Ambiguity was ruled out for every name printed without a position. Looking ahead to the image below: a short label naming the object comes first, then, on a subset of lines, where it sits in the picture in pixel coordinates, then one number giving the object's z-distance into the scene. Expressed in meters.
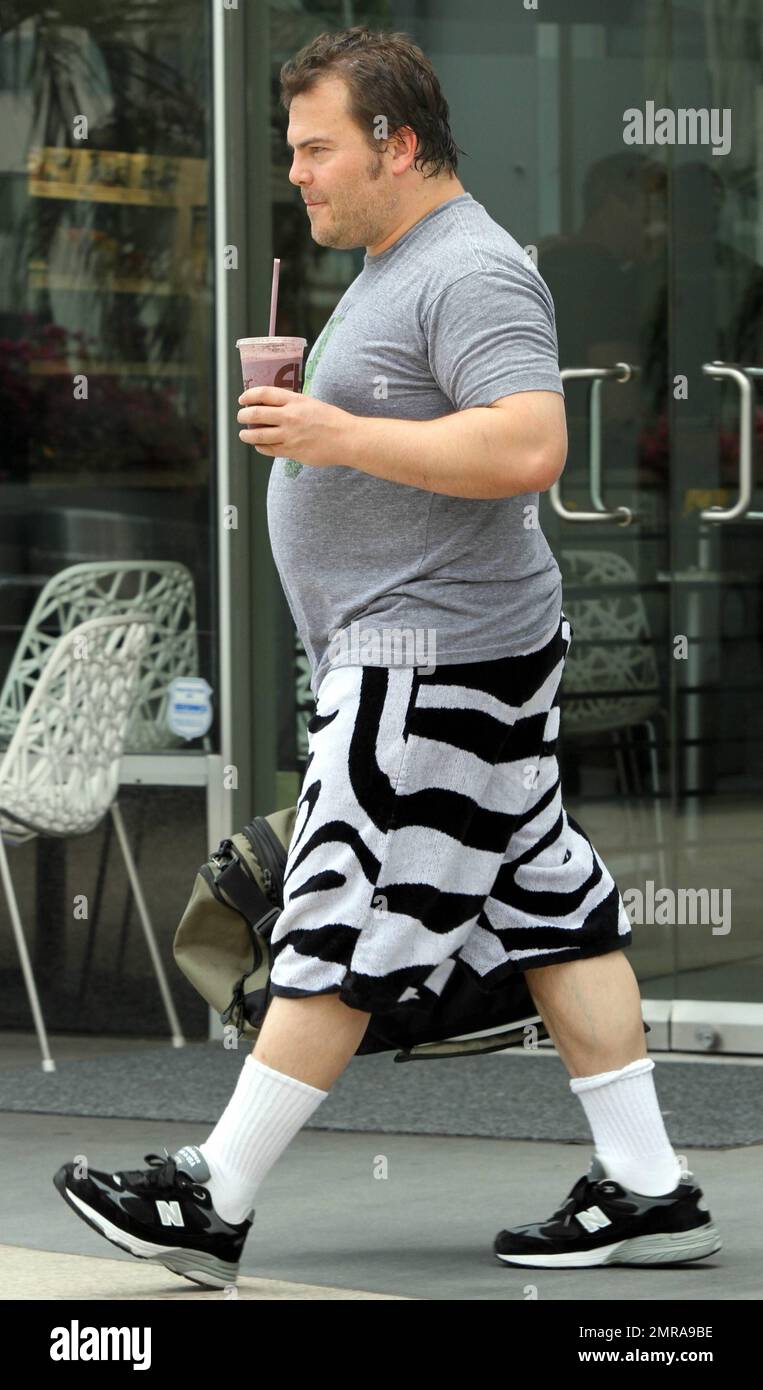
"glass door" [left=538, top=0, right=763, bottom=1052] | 11.11
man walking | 7.02
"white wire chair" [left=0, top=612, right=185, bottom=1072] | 11.35
